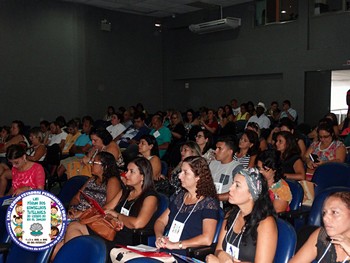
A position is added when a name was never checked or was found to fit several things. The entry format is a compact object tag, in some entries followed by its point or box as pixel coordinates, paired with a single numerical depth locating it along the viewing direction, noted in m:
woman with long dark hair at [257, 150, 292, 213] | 3.61
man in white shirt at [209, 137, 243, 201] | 4.44
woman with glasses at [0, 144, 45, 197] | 4.37
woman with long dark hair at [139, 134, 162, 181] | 4.93
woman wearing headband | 2.34
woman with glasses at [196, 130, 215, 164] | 5.84
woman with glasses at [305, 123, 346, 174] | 5.30
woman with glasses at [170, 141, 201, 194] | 4.45
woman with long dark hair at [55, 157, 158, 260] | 3.40
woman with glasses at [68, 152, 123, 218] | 3.95
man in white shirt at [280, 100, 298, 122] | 10.83
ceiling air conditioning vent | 12.19
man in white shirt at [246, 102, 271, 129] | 9.91
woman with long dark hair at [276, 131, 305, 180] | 4.61
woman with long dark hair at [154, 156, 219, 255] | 2.93
